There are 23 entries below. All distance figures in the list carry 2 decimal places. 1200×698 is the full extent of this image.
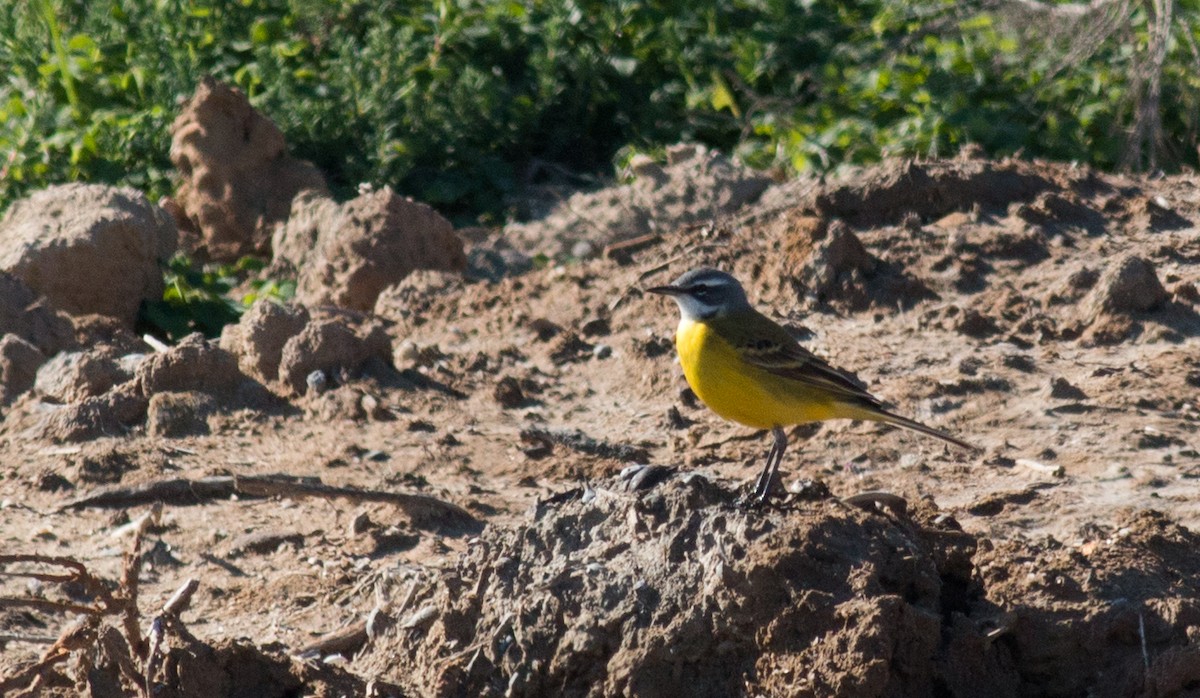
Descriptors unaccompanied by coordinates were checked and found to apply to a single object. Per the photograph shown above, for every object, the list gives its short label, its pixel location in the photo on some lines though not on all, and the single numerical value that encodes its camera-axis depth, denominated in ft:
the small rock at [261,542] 45.88
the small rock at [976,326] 57.06
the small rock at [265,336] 57.82
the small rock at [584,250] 72.38
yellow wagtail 45.50
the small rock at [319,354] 56.65
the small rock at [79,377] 56.39
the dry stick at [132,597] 32.50
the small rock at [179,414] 54.13
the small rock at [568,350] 60.80
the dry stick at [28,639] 39.04
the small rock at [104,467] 50.57
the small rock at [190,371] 55.83
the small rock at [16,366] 58.44
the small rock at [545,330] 62.23
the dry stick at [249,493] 46.78
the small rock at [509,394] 57.00
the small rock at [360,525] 46.34
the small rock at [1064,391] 51.47
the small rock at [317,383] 56.13
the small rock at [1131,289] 55.62
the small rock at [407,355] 59.47
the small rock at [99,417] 53.72
